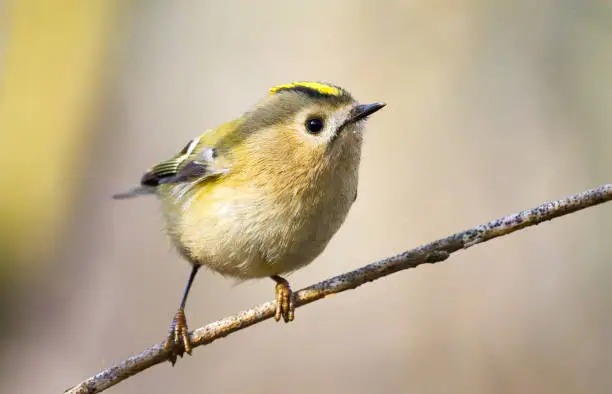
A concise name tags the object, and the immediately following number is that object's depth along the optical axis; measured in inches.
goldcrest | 87.2
